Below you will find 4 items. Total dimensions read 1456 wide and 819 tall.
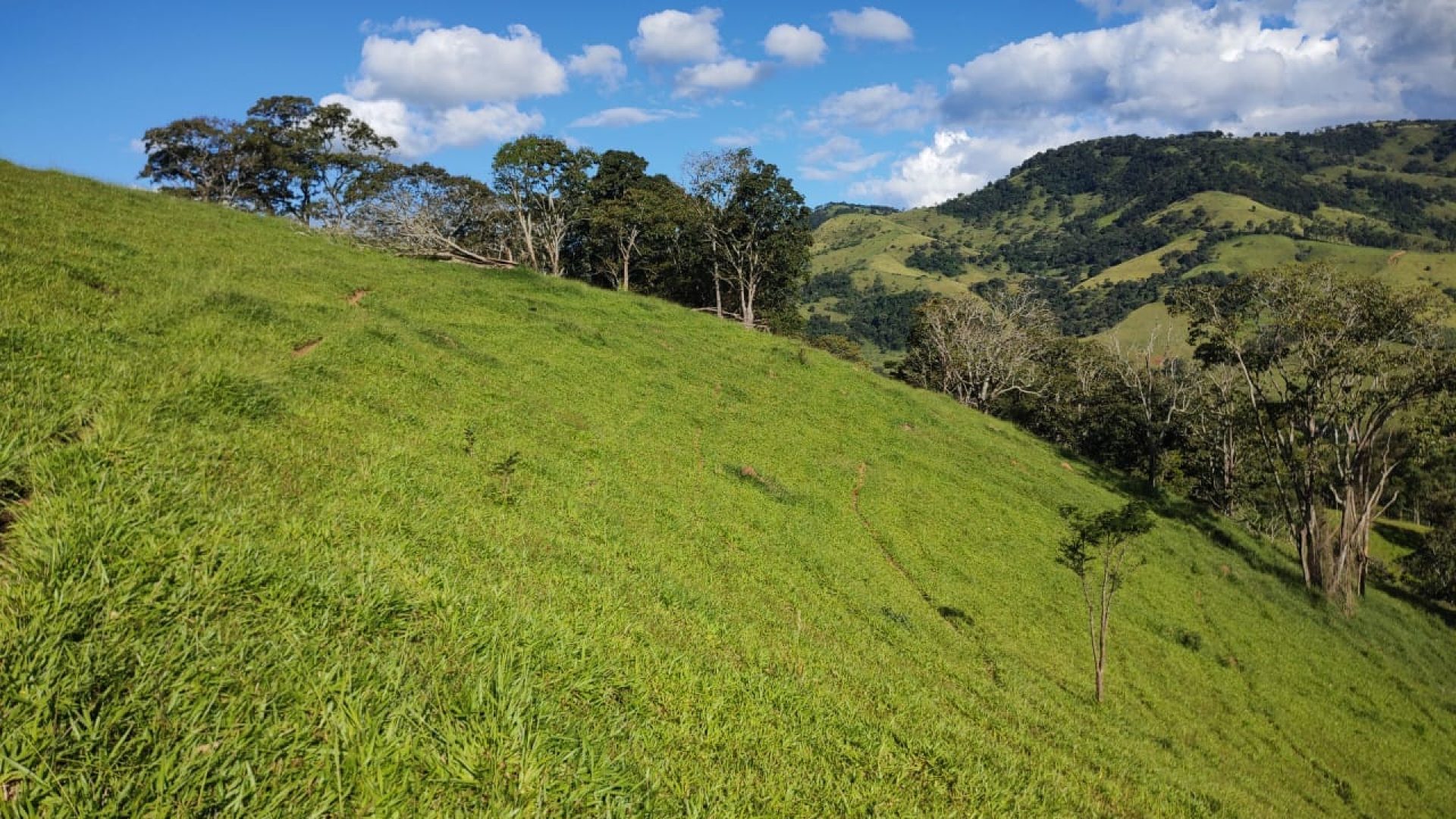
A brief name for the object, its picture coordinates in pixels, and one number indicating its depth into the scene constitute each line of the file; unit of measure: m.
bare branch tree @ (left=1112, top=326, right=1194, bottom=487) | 49.78
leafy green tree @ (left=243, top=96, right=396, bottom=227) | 61.09
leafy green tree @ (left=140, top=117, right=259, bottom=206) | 60.59
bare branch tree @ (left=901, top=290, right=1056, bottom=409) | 52.78
